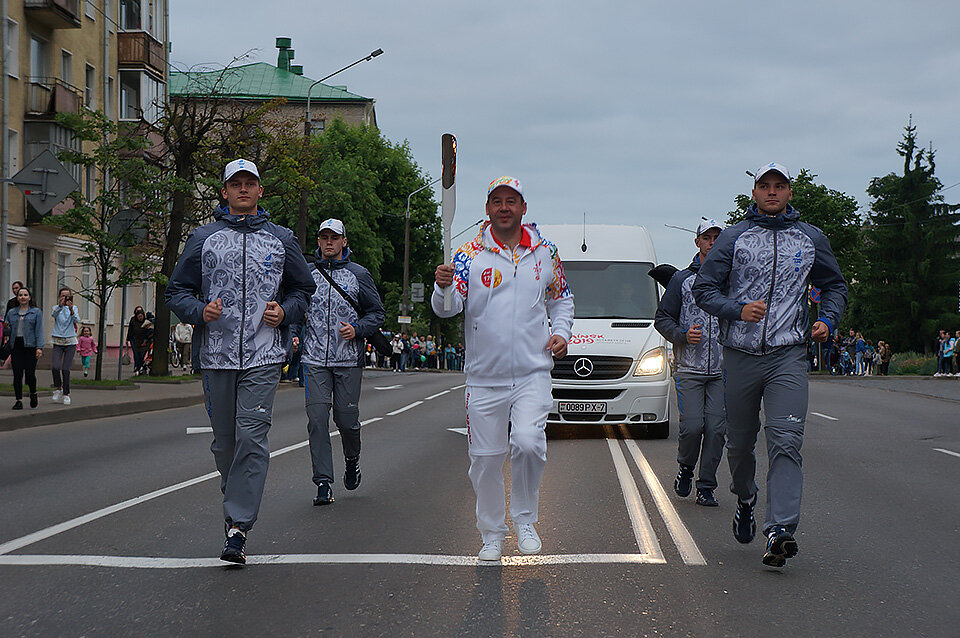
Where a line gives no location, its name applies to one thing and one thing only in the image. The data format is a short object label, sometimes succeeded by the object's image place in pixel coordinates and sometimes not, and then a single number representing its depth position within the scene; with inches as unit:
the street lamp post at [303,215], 1266.0
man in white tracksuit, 238.5
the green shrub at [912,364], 1829.5
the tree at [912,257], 2896.2
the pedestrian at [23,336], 666.2
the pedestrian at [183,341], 1524.4
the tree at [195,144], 1159.0
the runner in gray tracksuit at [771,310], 240.4
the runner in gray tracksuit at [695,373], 340.2
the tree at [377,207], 2116.1
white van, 535.5
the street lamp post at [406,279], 2165.4
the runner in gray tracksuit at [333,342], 334.3
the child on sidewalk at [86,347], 1126.4
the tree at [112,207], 944.3
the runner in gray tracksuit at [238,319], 246.4
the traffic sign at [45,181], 689.6
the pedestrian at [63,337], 748.6
